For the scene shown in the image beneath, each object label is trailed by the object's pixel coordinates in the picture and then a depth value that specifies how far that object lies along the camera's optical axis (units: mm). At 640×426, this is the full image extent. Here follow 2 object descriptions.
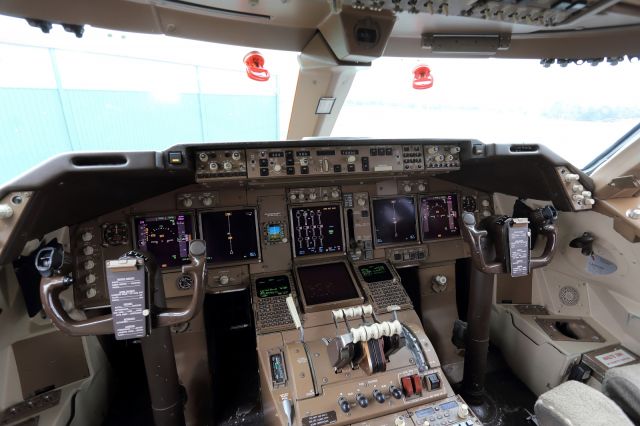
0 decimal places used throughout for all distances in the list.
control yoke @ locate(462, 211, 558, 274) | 1623
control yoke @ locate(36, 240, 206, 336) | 1163
